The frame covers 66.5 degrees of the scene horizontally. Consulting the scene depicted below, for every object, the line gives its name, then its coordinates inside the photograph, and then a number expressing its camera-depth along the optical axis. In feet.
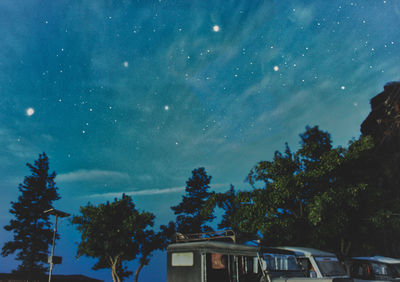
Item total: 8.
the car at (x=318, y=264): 38.47
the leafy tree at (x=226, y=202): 74.90
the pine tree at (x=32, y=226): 115.55
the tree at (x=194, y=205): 123.95
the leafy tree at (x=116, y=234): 89.61
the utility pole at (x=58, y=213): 61.77
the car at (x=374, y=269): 46.47
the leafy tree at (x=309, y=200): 59.77
